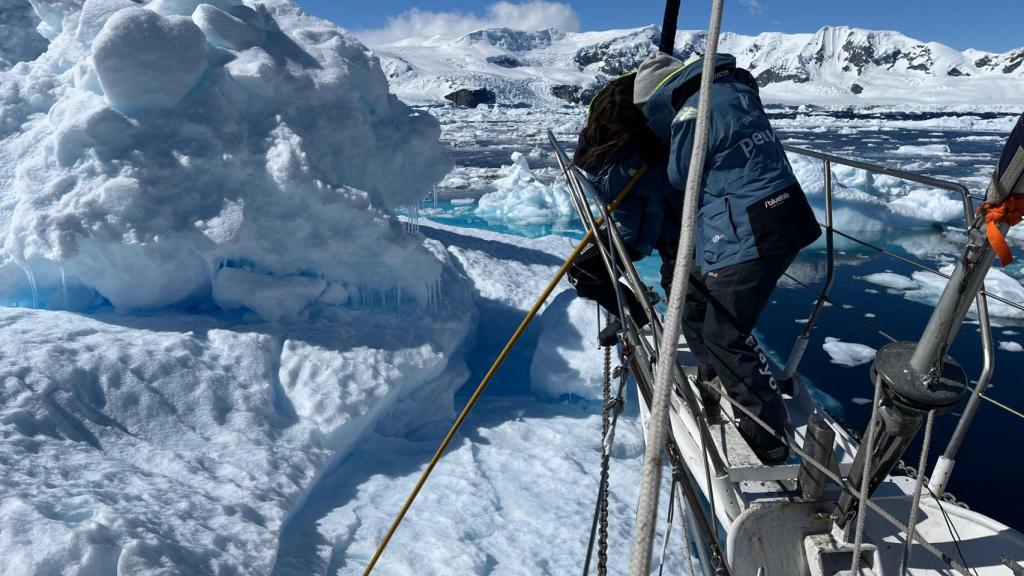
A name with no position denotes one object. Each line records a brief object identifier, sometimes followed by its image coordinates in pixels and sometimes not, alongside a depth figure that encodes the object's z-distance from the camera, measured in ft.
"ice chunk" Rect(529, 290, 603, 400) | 14.16
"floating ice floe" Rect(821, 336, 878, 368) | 17.85
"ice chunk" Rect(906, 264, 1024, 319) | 20.54
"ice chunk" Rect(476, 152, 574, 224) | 36.57
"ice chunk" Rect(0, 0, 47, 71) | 22.53
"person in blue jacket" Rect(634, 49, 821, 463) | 6.12
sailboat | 4.18
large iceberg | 7.80
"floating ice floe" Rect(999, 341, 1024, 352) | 18.04
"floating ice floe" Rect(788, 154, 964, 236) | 32.58
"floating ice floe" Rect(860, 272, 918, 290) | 24.07
